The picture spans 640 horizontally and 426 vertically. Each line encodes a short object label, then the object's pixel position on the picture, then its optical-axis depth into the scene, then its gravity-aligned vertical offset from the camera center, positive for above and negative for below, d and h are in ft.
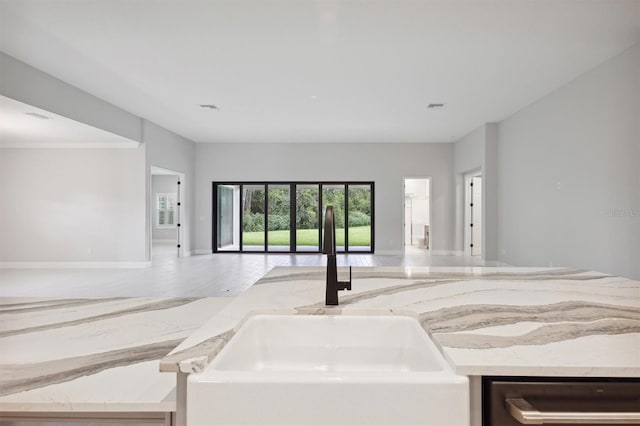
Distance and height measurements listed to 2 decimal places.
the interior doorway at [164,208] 46.14 +1.20
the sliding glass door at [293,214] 33.50 +0.32
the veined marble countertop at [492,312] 2.50 -0.94
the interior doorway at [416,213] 40.42 +0.51
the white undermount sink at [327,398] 2.36 -1.15
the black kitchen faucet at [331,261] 3.61 -0.44
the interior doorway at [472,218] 31.24 -0.04
